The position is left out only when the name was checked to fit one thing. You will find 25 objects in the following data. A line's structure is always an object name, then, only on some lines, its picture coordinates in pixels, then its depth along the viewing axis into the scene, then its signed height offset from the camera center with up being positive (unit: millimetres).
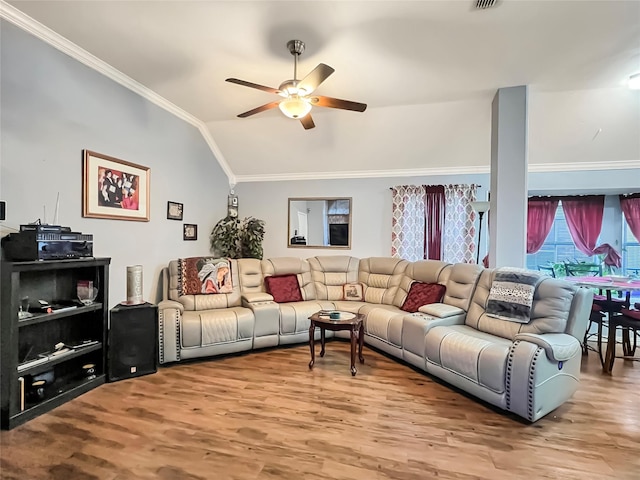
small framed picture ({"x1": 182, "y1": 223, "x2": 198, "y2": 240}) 4600 +73
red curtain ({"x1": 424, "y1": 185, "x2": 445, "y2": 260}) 5117 +294
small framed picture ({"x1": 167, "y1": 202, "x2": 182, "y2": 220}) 4262 +349
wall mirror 5574 +272
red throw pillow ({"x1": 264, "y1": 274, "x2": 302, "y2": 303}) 4414 -711
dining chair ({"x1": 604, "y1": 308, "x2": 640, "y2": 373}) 3284 -864
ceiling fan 2557 +1211
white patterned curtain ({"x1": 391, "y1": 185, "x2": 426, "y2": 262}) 5223 +266
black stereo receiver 2396 -68
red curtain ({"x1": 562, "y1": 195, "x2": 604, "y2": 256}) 5090 +344
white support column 3574 +670
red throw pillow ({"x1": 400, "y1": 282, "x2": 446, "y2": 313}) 3852 -699
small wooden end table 3242 -898
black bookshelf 2260 -881
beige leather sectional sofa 2422 -880
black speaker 3018 -1021
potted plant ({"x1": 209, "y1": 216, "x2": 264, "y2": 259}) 5289 -36
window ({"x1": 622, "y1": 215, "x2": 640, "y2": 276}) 5047 -204
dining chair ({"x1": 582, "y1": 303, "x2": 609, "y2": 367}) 3645 -924
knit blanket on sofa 2857 -511
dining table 3307 -506
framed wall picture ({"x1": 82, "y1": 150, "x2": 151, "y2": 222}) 3152 +510
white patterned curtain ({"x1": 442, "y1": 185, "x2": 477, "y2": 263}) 5055 +247
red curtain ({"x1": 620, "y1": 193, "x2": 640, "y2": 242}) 4891 +447
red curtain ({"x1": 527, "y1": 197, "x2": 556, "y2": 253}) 5262 +334
